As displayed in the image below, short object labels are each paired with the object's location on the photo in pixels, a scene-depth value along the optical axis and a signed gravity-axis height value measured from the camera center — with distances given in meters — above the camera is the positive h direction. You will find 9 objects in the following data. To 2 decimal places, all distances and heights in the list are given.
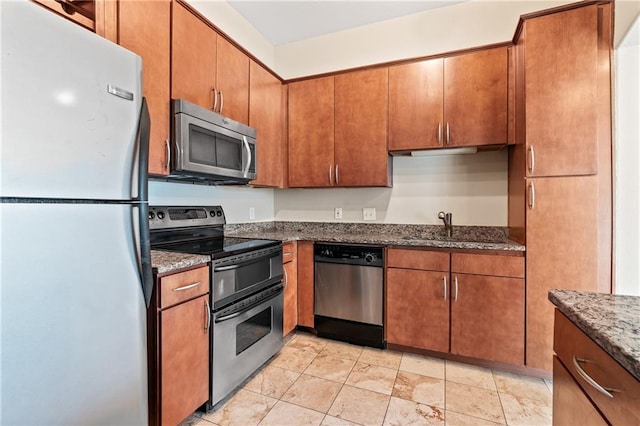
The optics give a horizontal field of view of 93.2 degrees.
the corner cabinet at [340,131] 2.62 +0.73
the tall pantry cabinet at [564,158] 1.83 +0.32
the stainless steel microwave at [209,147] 1.75 +0.42
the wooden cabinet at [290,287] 2.44 -0.65
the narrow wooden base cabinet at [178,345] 1.34 -0.64
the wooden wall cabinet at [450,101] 2.26 +0.86
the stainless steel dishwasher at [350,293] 2.38 -0.67
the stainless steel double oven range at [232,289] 1.67 -0.48
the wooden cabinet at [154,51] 1.52 +0.84
